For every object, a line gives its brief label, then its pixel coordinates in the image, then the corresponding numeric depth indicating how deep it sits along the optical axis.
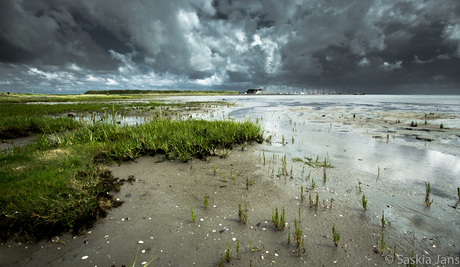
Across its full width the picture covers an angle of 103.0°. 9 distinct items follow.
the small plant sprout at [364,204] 3.95
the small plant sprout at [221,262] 2.71
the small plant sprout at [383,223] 3.42
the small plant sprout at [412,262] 2.57
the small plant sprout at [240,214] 3.65
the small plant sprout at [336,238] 3.04
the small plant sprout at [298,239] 3.02
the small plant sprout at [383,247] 2.90
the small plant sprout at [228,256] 2.75
